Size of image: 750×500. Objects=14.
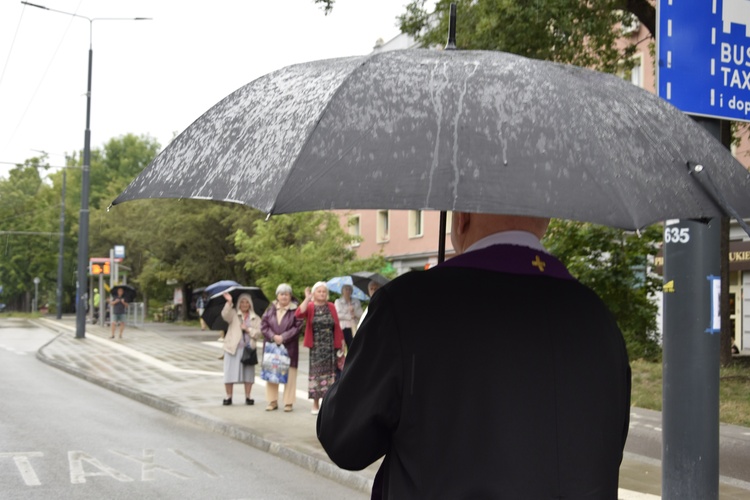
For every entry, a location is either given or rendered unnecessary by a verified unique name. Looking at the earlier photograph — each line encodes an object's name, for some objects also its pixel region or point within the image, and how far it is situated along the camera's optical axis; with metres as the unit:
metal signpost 5.29
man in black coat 2.18
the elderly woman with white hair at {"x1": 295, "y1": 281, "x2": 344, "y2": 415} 12.52
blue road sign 5.25
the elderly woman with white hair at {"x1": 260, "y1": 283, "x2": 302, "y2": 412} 12.88
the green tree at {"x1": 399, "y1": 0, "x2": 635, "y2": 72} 14.04
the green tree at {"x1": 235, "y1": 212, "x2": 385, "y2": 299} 29.30
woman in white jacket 13.69
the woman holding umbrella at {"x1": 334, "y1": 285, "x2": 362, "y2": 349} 15.09
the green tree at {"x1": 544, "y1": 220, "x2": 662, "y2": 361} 15.04
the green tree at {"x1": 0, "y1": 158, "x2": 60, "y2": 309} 64.06
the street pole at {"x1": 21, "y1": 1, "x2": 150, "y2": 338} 30.58
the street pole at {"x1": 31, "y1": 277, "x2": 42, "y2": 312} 67.19
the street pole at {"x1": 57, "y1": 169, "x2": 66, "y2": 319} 53.06
